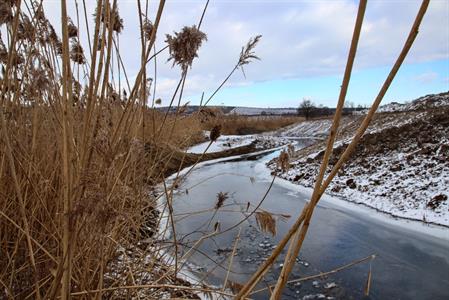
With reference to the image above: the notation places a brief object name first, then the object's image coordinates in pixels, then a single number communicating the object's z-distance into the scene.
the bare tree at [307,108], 42.31
